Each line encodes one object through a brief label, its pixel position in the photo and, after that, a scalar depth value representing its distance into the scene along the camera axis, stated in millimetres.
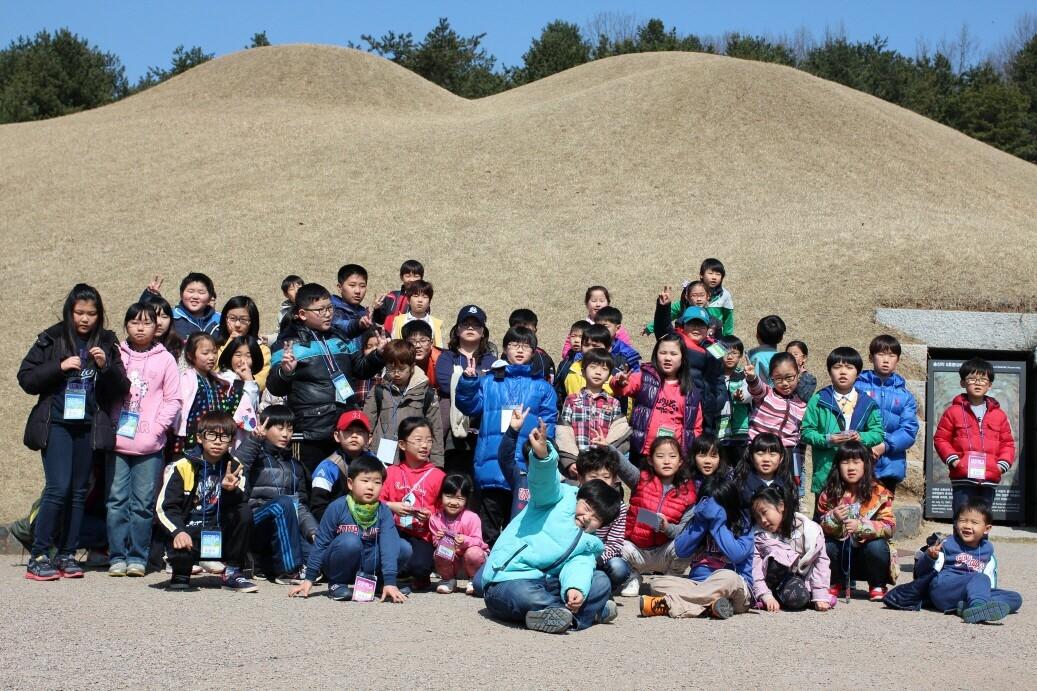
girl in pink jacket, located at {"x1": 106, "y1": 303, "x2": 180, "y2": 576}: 7188
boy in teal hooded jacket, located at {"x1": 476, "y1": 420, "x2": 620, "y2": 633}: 5922
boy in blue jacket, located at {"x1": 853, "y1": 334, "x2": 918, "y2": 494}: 8250
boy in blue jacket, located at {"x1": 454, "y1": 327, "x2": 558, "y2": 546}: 7793
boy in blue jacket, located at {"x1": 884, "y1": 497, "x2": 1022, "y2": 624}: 6656
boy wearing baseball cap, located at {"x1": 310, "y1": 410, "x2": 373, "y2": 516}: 7469
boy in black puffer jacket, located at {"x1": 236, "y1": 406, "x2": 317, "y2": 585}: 7176
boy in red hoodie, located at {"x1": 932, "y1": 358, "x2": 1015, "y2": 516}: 8109
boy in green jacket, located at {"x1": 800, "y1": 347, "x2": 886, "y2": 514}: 8023
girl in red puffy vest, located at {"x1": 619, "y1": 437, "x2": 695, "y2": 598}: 7168
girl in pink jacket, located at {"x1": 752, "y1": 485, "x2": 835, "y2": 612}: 6770
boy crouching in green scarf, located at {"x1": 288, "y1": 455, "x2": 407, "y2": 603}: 6664
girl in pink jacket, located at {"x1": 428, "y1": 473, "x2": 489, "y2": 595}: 7059
